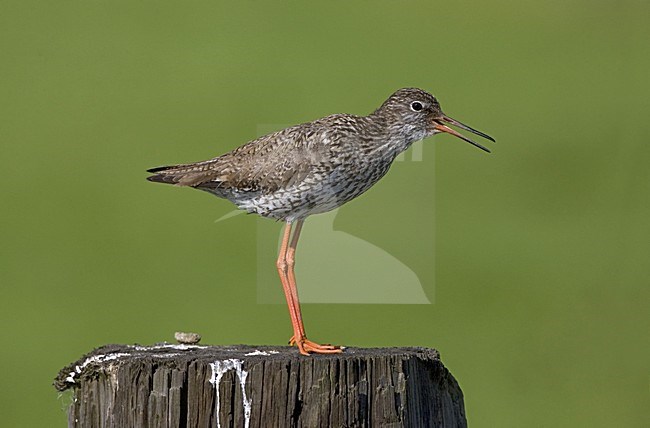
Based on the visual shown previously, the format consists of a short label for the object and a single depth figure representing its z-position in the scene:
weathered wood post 8.85
